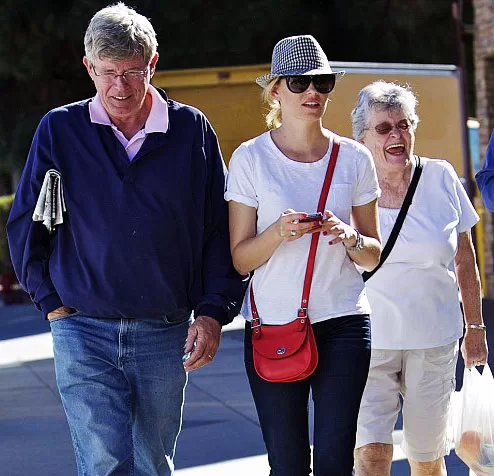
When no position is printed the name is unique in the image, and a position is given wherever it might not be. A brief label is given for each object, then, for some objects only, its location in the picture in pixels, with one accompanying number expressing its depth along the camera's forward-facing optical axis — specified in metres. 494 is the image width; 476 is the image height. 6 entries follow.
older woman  9.57
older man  7.82
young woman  7.98
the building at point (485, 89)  28.61
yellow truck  25.14
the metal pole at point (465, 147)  27.09
